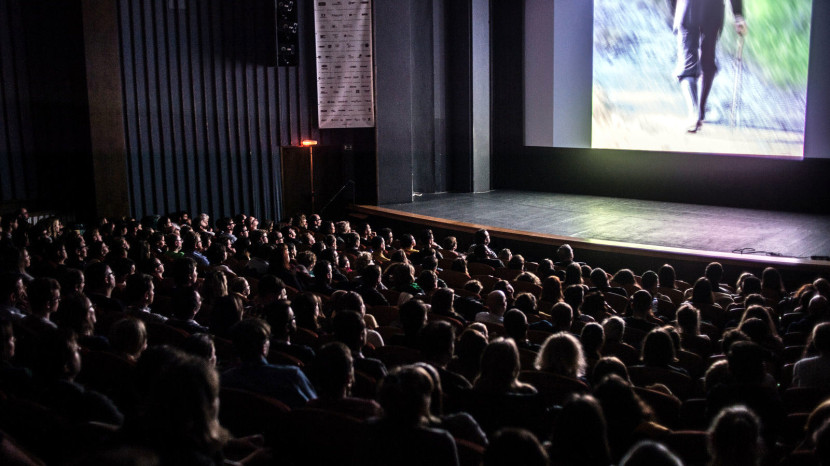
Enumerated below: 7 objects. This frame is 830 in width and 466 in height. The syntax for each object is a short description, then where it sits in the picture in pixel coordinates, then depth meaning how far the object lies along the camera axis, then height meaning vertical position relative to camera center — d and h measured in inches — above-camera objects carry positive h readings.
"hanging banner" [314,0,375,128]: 522.9 +48.5
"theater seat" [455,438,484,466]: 89.7 -38.9
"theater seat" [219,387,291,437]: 104.4 -38.9
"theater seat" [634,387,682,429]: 130.6 -48.7
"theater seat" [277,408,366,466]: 93.6 -38.4
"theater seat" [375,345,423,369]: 145.1 -43.8
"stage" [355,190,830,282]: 355.9 -57.8
